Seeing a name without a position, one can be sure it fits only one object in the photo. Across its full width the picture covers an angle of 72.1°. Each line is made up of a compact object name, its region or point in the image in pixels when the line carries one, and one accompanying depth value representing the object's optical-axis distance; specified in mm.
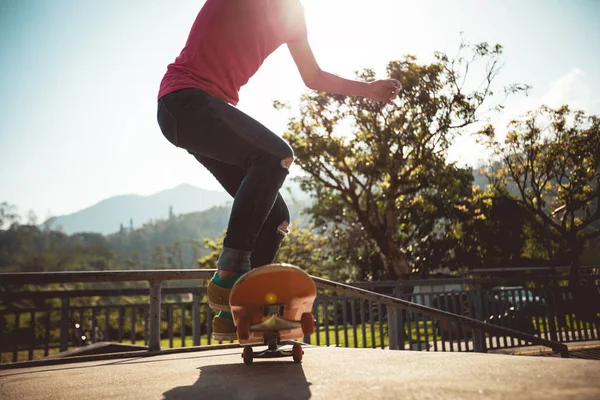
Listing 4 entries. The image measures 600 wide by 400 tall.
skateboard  1657
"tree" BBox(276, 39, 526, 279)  19797
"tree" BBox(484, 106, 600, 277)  20656
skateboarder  1854
